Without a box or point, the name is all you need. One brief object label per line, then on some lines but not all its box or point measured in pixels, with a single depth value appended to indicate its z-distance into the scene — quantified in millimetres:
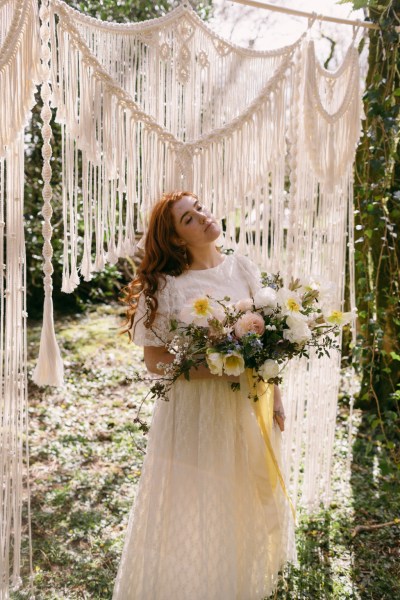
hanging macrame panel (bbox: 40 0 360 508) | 1882
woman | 1898
